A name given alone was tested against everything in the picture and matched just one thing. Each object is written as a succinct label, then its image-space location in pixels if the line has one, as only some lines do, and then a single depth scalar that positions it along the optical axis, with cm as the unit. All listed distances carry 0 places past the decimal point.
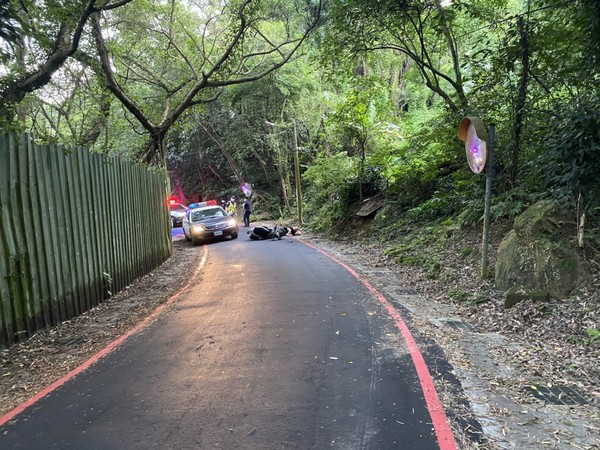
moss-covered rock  588
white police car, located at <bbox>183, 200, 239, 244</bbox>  1748
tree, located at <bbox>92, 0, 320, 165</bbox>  1388
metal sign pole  679
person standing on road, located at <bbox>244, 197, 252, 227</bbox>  2467
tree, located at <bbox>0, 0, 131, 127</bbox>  780
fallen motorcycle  1791
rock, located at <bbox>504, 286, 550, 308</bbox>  581
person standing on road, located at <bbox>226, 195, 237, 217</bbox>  2878
